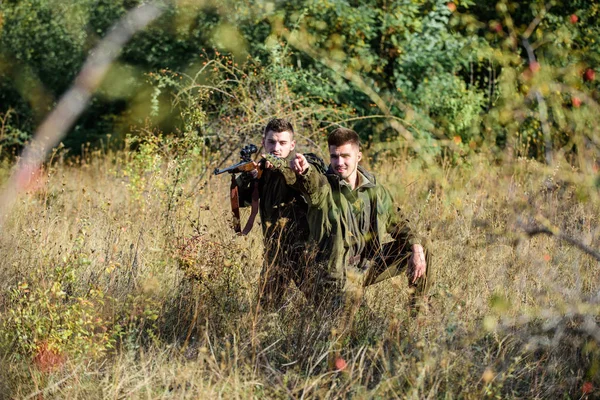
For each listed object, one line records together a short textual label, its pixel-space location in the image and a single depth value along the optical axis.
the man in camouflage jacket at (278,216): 7.98
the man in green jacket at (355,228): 7.80
